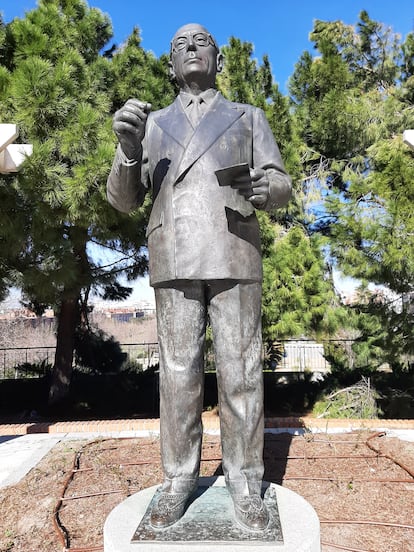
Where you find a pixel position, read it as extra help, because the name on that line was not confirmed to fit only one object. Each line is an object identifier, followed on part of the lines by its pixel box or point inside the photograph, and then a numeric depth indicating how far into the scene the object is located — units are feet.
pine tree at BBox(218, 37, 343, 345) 21.20
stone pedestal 6.38
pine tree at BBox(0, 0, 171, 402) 18.16
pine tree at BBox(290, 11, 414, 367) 18.67
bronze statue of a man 7.49
